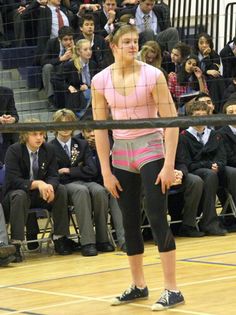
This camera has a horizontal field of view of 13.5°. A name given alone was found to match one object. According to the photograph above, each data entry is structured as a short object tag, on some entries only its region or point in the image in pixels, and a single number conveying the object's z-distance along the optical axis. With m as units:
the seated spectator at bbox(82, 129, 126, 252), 10.75
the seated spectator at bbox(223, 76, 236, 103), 13.27
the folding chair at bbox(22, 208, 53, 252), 10.49
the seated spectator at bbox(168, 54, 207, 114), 12.84
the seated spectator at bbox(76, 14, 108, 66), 13.13
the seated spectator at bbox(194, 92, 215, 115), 11.68
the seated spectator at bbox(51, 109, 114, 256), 10.45
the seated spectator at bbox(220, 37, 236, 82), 14.25
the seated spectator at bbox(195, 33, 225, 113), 13.42
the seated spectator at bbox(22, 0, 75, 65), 13.98
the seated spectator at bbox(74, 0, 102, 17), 14.82
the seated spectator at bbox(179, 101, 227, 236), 11.33
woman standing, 6.92
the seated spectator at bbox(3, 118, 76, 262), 10.21
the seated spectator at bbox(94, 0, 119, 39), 14.23
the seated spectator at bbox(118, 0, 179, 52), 14.09
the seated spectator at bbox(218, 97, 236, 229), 11.86
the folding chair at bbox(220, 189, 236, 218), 11.60
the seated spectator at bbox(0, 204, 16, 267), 9.73
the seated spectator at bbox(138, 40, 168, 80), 10.28
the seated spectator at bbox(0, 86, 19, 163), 11.69
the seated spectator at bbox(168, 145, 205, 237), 11.20
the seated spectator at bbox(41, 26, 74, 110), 12.88
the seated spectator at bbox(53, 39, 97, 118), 12.31
